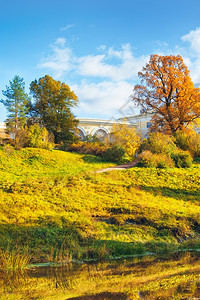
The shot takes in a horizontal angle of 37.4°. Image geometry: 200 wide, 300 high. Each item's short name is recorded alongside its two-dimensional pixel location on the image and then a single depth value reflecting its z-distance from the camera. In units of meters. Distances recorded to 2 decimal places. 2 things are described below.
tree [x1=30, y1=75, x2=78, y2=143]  32.62
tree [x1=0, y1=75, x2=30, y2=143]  28.03
